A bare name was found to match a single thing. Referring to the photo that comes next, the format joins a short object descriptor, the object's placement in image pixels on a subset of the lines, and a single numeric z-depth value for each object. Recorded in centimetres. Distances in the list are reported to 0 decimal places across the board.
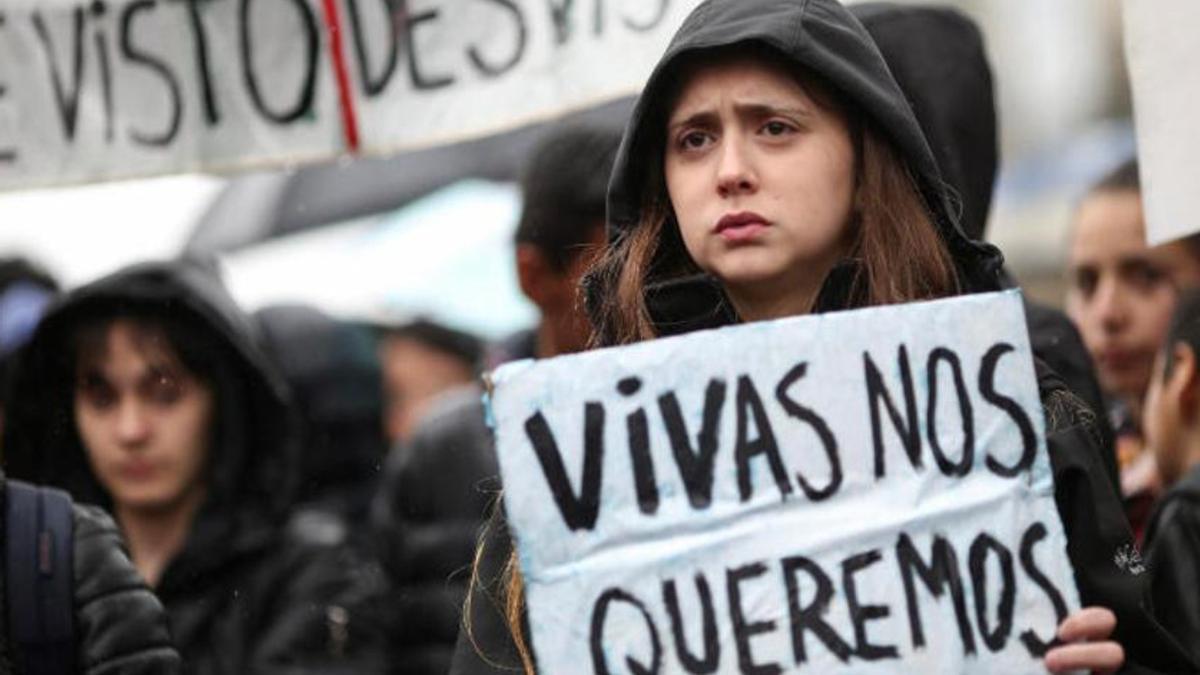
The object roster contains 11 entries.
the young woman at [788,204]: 660
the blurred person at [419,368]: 1563
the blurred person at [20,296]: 1369
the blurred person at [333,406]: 1481
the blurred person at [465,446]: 1025
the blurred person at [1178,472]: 851
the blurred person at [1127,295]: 1111
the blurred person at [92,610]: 729
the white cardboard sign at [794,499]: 613
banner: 984
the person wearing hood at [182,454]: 989
